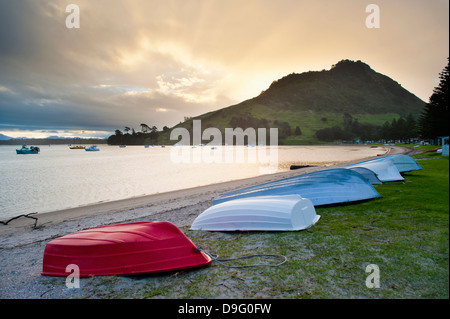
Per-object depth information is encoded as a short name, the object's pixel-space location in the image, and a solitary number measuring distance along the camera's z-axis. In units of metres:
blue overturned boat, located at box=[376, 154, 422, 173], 15.95
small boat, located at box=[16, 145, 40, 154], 123.88
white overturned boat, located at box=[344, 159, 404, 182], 13.31
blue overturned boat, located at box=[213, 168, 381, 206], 9.29
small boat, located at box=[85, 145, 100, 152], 168.01
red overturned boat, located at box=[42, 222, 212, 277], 4.84
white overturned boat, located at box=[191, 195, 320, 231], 6.80
